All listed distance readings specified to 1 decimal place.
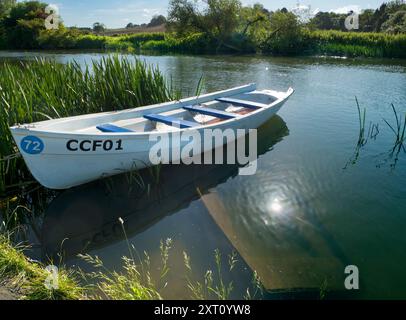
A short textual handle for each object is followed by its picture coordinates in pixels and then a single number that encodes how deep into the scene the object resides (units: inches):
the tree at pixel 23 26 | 1541.6
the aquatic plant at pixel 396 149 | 259.2
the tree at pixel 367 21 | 1640.0
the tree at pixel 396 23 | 1108.8
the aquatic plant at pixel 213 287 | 125.2
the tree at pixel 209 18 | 1272.1
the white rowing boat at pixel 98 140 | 168.9
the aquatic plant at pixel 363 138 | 260.9
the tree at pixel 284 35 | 1143.6
